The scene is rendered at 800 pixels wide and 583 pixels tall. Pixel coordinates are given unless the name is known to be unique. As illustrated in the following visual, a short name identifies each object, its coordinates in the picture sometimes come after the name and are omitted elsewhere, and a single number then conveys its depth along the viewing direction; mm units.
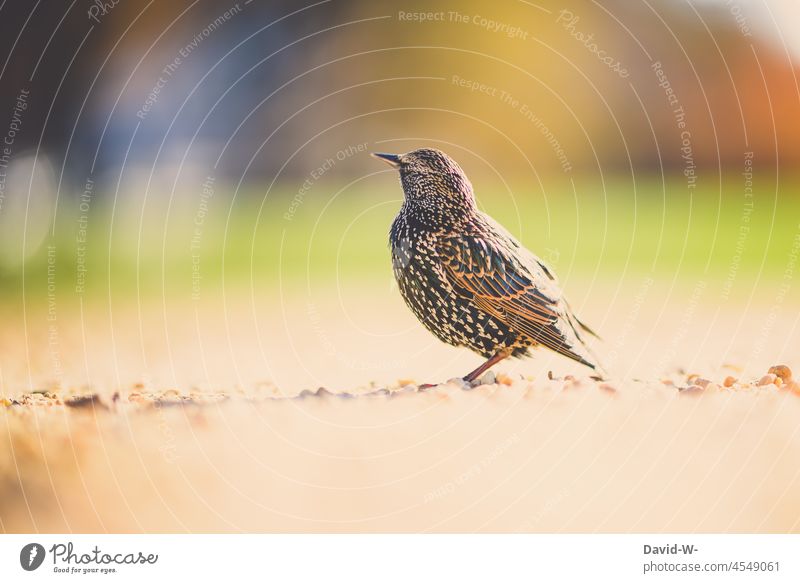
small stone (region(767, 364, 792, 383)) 4656
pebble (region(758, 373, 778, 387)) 4641
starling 4262
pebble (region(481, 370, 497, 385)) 4523
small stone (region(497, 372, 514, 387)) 4551
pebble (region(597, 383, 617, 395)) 4578
